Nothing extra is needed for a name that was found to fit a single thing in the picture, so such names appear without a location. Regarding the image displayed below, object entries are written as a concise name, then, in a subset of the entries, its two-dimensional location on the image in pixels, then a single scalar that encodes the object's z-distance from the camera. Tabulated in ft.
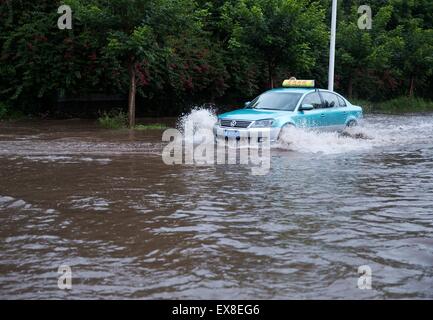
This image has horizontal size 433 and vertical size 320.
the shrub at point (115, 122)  56.18
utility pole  62.13
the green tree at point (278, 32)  63.62
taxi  41.16
